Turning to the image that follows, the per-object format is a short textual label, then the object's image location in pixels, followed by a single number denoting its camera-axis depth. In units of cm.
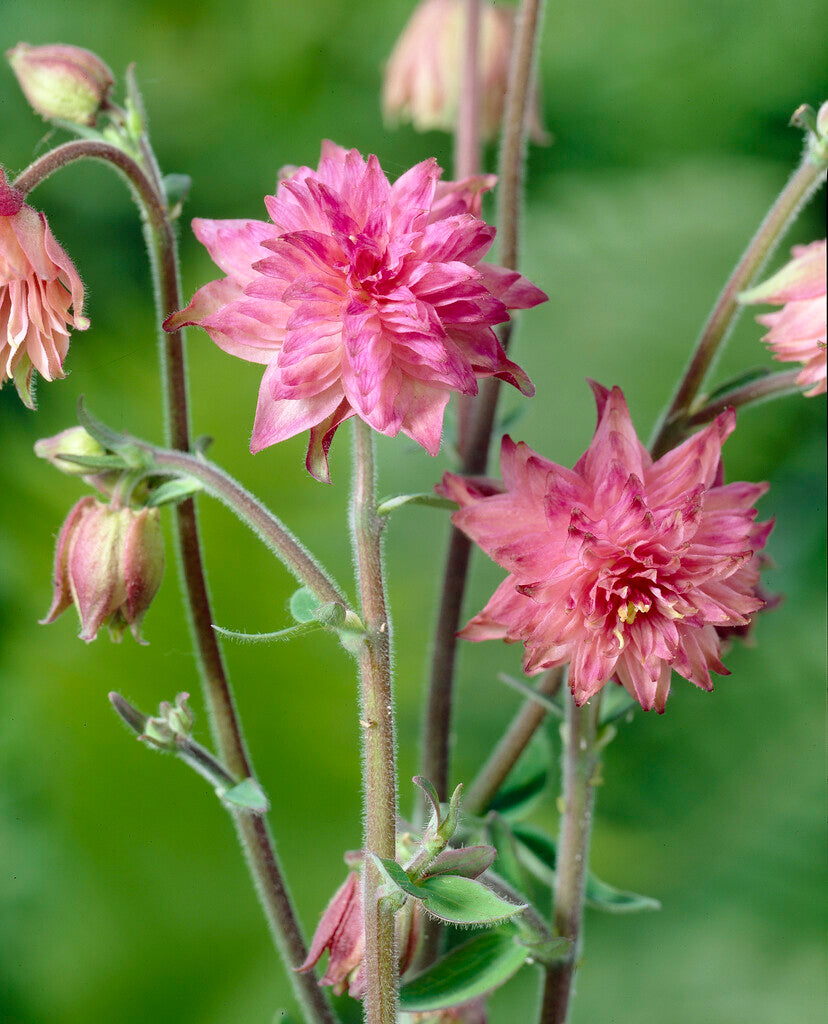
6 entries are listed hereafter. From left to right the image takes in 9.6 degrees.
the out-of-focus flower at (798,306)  66
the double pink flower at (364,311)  62
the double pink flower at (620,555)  63
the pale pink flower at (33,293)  63
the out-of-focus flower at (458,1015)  68
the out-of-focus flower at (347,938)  65
